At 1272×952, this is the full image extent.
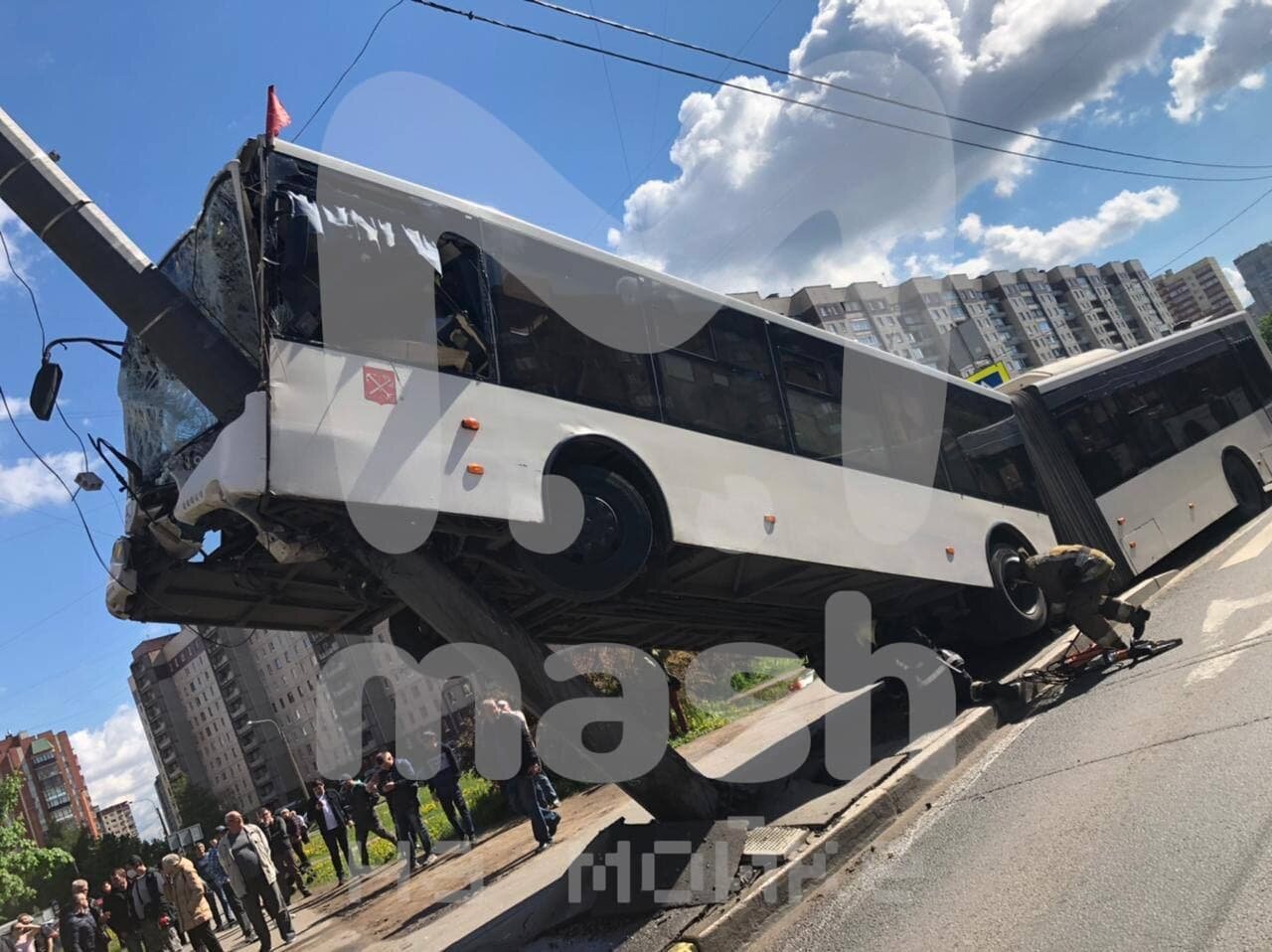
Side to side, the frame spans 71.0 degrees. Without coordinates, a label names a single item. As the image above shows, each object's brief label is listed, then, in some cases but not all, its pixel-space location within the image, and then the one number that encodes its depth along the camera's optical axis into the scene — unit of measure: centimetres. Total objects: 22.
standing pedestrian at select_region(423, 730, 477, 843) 1205
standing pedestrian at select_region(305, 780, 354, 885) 1438
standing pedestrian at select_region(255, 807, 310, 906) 1430
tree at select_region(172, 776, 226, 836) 8512
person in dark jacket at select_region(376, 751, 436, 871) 1195
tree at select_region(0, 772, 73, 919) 2905
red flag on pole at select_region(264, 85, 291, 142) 528
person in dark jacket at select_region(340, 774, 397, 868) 1335
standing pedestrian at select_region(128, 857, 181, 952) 1348
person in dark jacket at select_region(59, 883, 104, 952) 1234
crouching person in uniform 909
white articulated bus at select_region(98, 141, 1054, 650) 513
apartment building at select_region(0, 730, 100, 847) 11039
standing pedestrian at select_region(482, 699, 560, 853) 908
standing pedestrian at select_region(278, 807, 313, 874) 1655
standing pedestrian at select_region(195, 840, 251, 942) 1417
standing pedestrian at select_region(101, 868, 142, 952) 1379
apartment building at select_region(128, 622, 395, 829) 8669
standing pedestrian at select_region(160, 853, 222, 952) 945
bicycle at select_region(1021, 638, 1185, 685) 905
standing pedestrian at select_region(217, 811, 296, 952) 998
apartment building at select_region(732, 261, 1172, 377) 8994
